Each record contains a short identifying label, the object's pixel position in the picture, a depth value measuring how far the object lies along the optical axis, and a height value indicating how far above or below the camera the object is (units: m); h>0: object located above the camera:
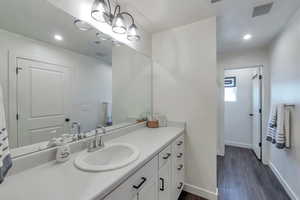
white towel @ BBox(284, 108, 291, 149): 1.79 -0.39
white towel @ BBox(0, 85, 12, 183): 0.58 -0.23
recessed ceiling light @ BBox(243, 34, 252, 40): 2.30 +1.11
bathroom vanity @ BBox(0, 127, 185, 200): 0.63 -0.45
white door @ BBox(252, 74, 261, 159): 2.89 -0.36
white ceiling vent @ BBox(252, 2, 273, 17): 1.57 +1.12
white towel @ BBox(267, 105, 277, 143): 2.05 -0.43
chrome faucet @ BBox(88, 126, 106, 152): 1.14 -0.40
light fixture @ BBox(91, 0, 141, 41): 1.22 +0.84
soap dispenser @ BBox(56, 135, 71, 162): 0.93 -0.38
